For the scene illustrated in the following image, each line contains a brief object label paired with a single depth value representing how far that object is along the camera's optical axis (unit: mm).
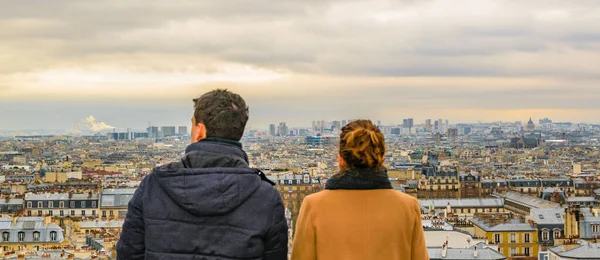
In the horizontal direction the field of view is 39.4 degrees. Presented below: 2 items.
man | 4895
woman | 5293
